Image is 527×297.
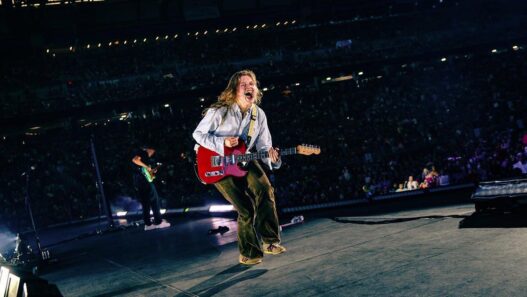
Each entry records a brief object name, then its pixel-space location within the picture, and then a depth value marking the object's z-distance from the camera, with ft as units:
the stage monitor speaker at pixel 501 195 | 10.22
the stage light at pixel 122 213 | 39.70
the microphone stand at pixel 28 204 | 22.07
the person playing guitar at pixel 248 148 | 11.47
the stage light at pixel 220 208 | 26.34
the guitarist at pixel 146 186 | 25.63
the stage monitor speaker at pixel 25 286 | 7.13
